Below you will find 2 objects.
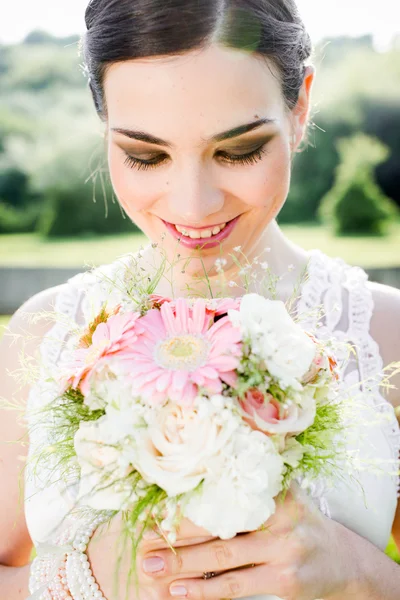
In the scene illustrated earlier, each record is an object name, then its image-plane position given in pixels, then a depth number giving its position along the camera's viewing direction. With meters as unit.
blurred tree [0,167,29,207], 24.95
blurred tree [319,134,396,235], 23.28
